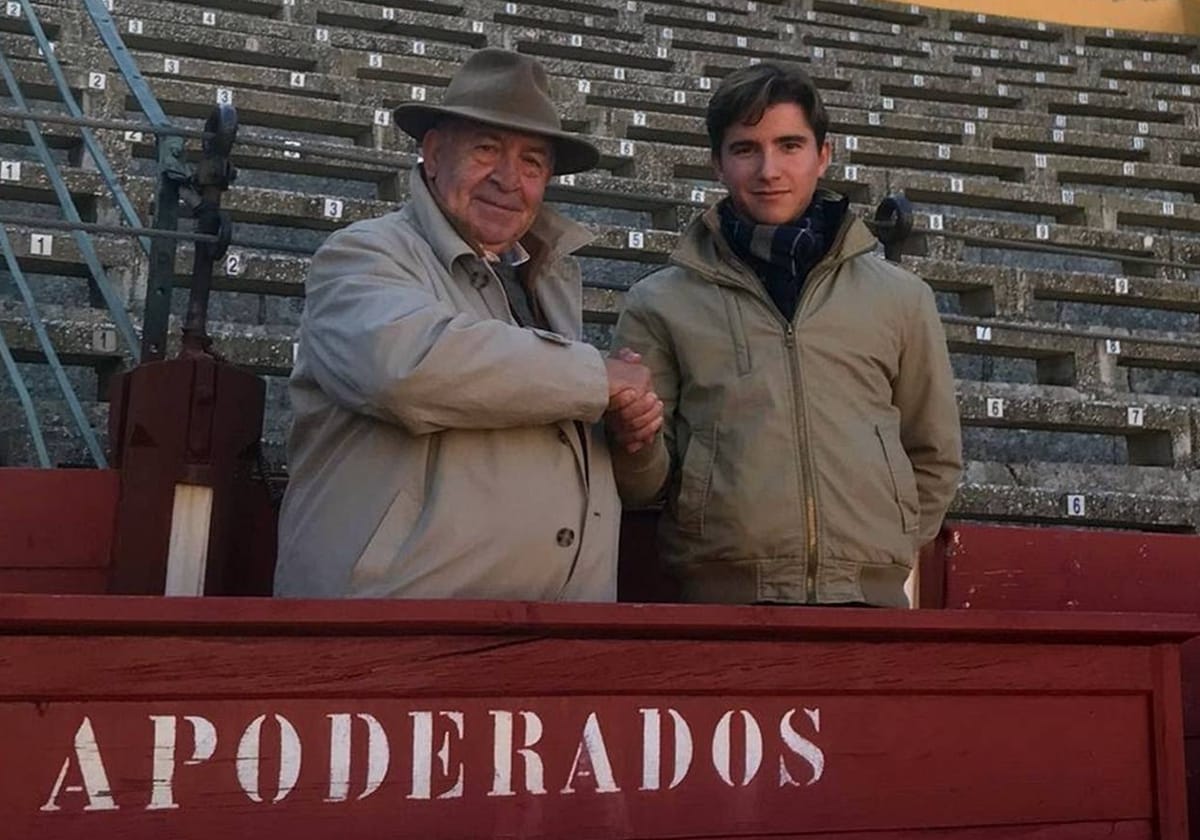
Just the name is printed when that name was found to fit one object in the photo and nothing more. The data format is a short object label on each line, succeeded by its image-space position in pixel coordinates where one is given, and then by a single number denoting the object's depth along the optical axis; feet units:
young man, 8.17
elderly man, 6.88
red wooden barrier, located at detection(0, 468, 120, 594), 9.08
